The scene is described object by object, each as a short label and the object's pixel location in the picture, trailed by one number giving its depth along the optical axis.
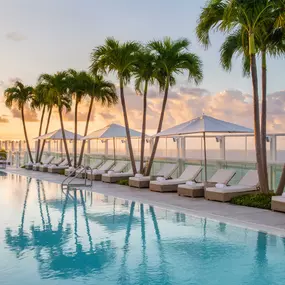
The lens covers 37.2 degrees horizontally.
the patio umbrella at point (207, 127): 12.31
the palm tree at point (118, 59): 16.36
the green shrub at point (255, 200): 10.40
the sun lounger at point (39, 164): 26.07
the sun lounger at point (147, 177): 15.23
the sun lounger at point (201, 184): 12.35
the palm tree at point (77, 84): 22.53
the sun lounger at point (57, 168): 23.42
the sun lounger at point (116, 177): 17.19
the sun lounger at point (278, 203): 9.55
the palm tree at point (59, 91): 23.33
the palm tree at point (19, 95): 29.64
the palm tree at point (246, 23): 10.56
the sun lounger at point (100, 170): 18.44
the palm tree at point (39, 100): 25.83
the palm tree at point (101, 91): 22.02
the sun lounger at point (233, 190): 11.38
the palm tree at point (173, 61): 15.97
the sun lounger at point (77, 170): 20.50
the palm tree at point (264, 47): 11.27
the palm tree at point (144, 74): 16.30
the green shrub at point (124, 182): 16.48
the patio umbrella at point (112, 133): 18.45
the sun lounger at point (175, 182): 13.78
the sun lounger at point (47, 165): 24.76
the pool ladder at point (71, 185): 15.45
